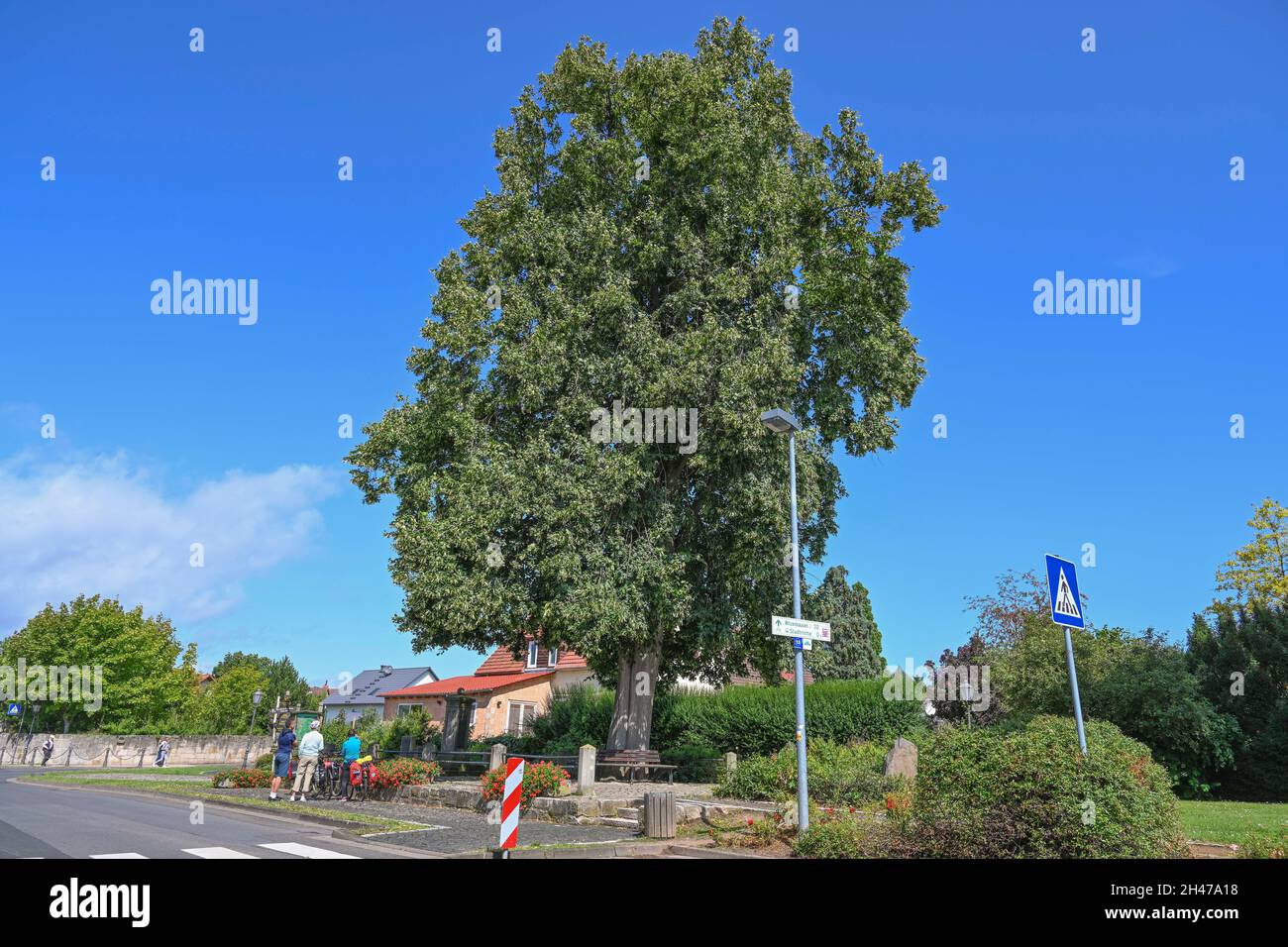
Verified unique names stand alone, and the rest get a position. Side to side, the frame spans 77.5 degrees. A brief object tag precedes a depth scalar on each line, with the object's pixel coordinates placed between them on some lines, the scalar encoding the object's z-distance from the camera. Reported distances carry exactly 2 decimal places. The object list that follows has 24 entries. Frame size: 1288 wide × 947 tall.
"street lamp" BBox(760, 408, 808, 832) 11.59
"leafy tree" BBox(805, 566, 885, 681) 51.12
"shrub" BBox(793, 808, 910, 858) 9.41
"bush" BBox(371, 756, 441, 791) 19.59
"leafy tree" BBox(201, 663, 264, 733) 62.59
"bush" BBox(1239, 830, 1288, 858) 8.47
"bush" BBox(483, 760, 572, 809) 16.56
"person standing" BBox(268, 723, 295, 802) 21.23
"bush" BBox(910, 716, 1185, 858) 7.90
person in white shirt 18.70
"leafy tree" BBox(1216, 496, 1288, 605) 37.41
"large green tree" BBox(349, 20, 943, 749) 20.62
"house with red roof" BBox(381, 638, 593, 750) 43.00
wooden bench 21.10
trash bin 12.38
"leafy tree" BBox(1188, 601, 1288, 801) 24.84
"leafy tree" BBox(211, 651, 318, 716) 82.72
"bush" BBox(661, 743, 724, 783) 24.72
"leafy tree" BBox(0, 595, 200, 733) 52.47
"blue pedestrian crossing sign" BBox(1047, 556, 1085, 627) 9.90
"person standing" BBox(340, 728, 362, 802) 19.44
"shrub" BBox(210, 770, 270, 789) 22.22
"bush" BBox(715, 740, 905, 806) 15.00
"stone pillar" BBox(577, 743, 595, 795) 17.78
